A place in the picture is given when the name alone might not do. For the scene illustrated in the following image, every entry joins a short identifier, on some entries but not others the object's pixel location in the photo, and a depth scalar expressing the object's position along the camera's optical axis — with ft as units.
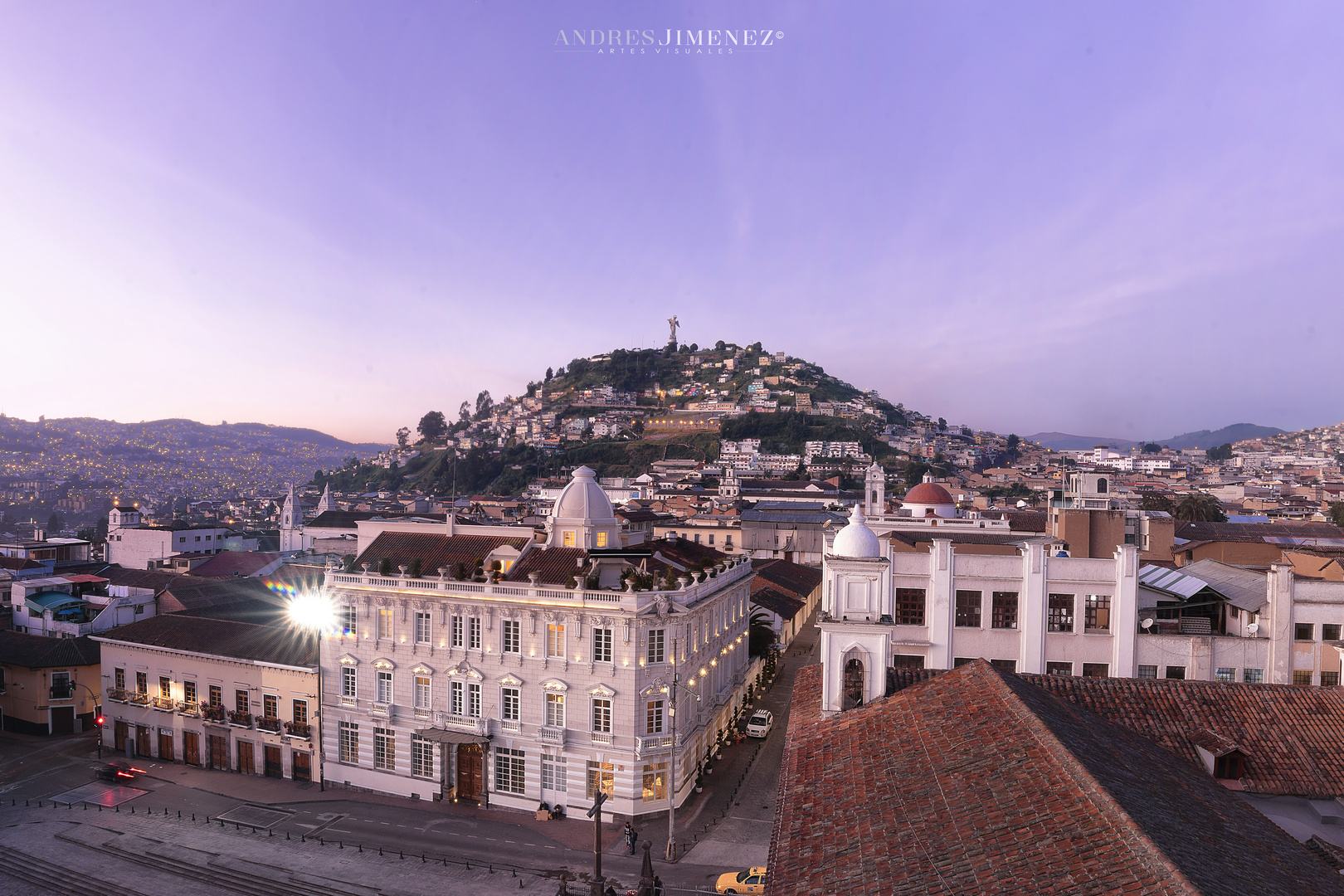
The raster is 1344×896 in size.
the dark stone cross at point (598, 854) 76.07
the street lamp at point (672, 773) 91.15
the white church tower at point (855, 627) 69.15
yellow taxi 79.20
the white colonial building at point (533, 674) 101.86
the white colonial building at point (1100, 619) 92.58
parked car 134.62
